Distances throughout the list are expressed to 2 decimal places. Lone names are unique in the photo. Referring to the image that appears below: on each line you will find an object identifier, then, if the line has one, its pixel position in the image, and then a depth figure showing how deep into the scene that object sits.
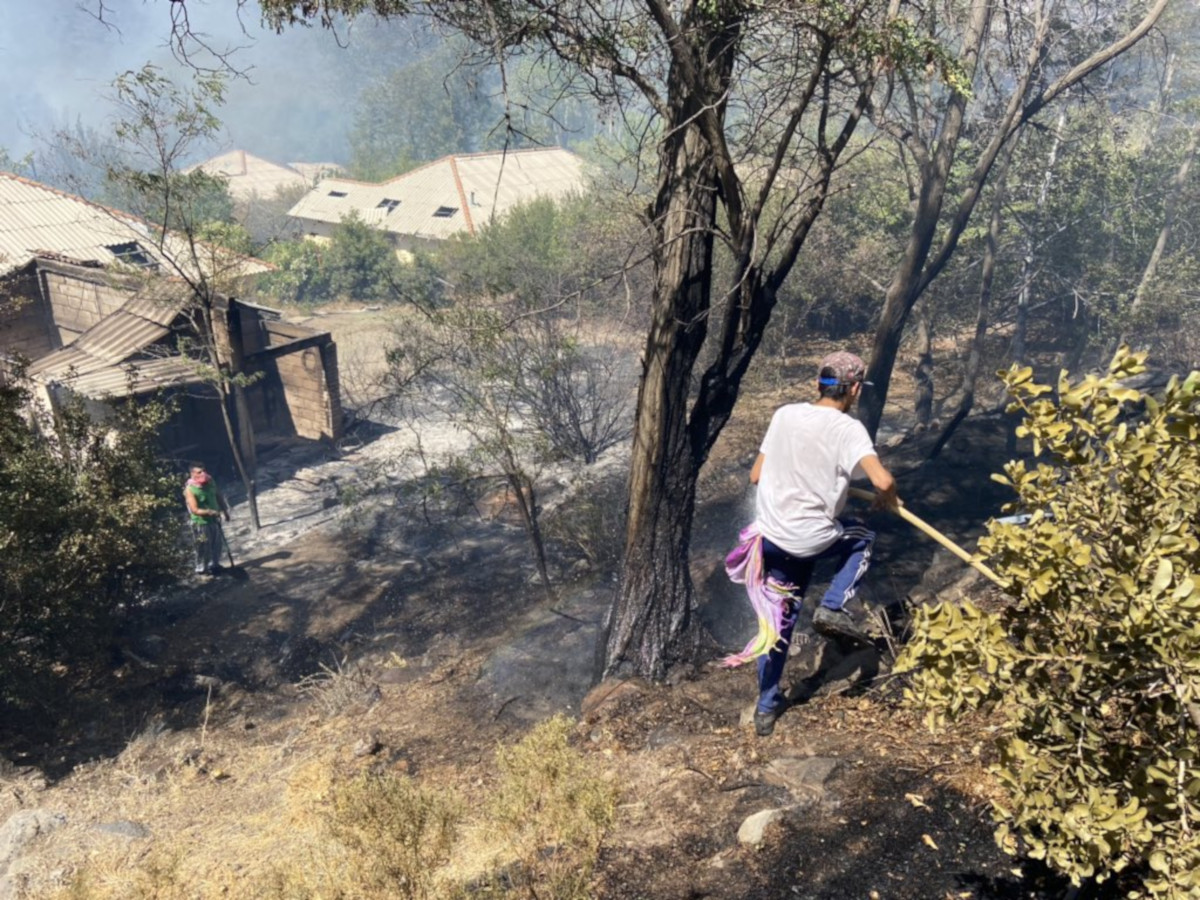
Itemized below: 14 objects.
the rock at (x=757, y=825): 3.70
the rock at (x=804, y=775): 3.95
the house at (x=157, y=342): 13.59
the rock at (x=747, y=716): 4.87
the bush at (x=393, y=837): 3.18
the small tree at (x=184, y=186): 11.24
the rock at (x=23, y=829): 5.78
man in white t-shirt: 3.96
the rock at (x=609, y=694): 5.61
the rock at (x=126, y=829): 5.71
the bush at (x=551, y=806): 3.26
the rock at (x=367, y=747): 6.23
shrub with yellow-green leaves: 2.16
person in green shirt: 10.74
